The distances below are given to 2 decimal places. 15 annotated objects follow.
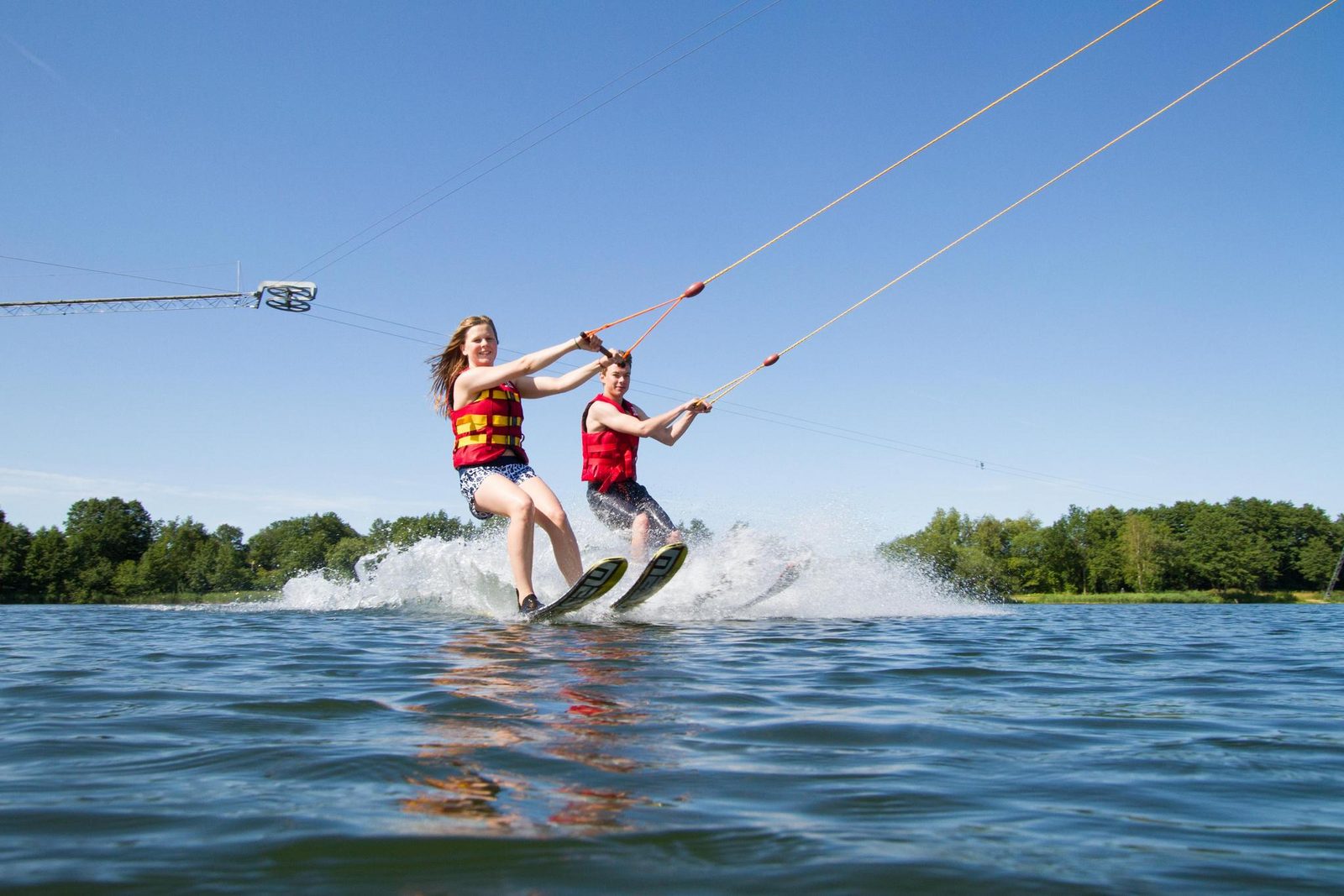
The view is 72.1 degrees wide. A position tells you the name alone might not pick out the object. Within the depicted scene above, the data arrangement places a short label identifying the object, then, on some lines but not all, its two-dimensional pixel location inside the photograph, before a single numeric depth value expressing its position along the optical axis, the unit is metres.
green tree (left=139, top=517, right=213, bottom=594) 80.94
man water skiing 9.11
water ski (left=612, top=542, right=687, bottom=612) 7.99
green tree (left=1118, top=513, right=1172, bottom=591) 84.81
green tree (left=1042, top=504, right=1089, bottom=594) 90.31
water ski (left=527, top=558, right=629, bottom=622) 7.33
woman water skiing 7.27
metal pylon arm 51.09
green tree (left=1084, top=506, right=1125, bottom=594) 88.12
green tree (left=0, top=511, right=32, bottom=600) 79.69
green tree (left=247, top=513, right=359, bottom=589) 95.47
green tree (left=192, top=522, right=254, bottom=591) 82.25
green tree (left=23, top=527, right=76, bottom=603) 79.00
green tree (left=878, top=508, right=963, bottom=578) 75.69
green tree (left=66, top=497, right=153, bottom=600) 83.50
